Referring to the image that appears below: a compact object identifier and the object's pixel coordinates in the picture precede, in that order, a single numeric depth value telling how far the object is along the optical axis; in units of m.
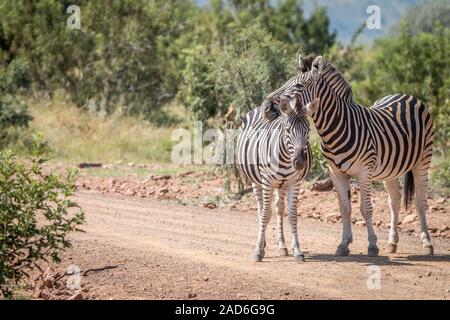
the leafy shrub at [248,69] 29.05
